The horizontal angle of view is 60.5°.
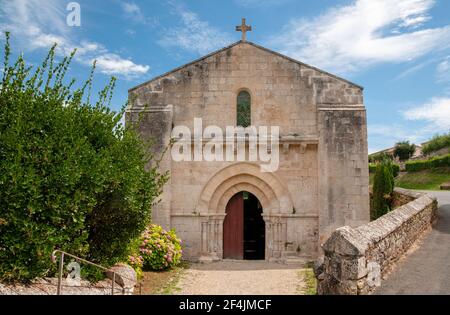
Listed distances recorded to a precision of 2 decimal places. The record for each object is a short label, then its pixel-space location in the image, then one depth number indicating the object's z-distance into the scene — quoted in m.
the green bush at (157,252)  10.45
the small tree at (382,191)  15.95
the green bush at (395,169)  37.47
